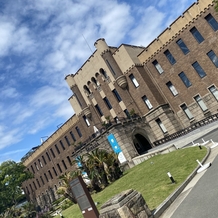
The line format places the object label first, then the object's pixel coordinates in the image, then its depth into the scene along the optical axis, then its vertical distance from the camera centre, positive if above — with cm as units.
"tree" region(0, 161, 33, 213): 4134 +652
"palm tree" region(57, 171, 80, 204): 2032 +25
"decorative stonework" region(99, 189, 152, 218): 676 -131
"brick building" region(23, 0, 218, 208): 2705 +784
